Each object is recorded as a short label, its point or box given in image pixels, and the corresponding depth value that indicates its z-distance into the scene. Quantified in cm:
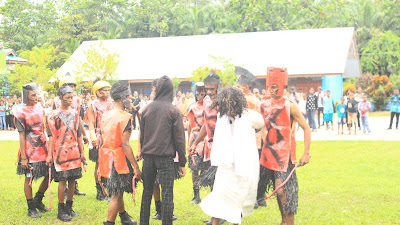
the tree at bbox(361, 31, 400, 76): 4456
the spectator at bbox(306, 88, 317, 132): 2231
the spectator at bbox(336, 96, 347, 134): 2105
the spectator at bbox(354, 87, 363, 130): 2170
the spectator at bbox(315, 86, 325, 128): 2437
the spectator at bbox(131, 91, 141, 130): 2634
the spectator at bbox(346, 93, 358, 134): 2041
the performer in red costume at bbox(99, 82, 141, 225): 625
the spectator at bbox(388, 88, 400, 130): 2186
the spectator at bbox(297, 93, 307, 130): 2287
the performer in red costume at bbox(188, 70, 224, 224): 673
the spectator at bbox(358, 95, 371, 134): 2045
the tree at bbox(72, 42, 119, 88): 3281
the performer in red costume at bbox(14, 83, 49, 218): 735
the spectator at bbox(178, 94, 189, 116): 1931
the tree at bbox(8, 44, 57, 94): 3872
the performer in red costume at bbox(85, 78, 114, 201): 826
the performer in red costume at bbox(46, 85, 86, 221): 718
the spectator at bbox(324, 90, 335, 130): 2275
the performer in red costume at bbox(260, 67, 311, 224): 611
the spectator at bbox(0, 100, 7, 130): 2838
